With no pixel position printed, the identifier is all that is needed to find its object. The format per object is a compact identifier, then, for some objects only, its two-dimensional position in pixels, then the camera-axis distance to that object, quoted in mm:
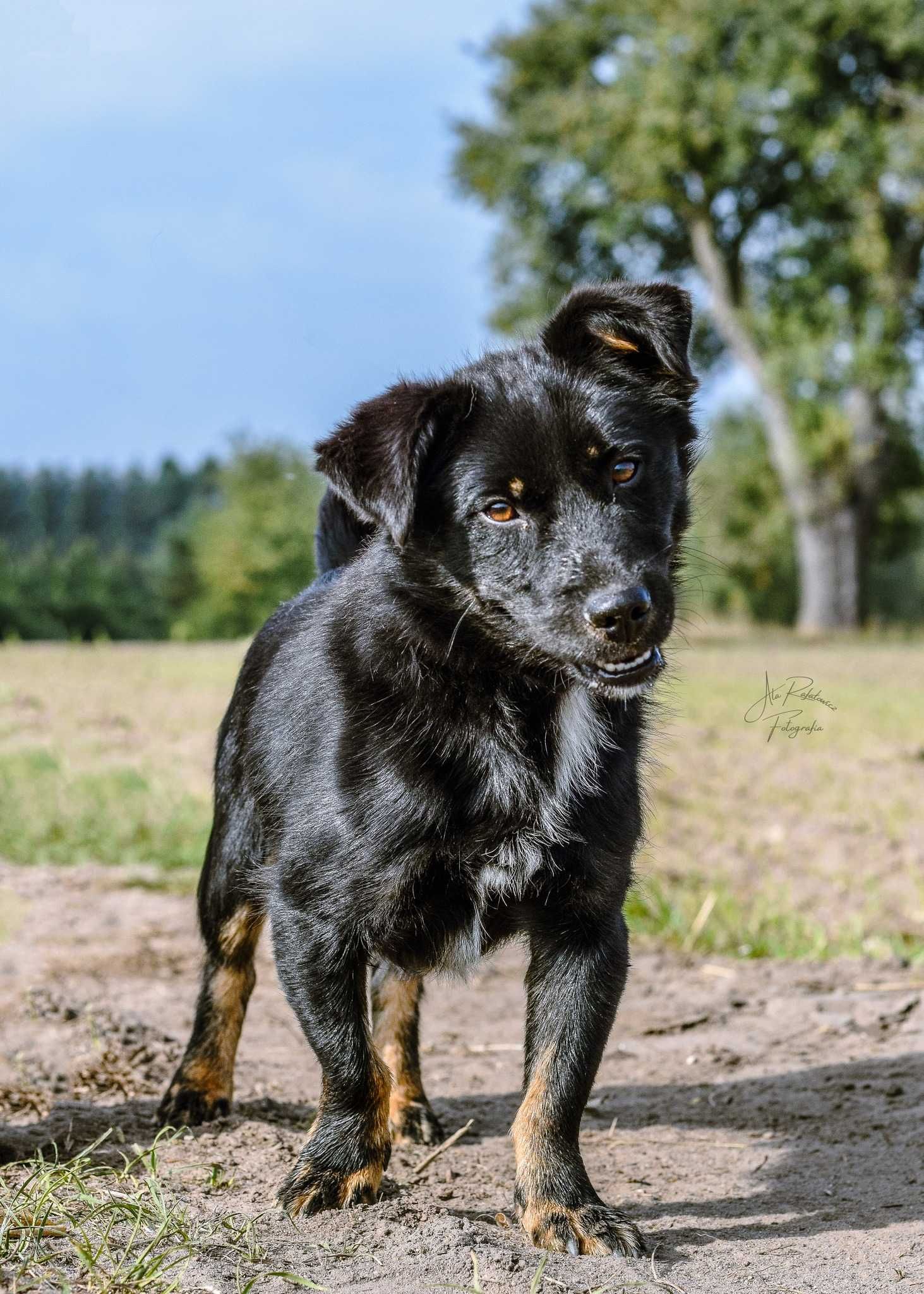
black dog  3074
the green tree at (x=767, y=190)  23766
